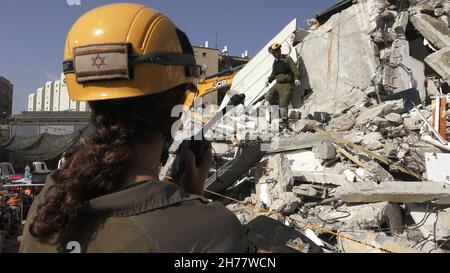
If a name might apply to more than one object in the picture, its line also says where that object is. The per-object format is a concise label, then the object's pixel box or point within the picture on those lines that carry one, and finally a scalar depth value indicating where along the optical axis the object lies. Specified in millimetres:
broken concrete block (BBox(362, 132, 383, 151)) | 5656
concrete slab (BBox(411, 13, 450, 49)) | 9297
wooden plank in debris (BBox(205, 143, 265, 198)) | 5590
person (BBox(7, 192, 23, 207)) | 7000
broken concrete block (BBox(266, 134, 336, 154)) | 6133
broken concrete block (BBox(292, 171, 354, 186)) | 5125
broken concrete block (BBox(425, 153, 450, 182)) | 4156
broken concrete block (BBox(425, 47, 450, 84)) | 8656
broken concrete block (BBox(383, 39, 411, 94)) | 8750
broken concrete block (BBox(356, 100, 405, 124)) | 6705
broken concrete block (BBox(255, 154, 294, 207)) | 5180
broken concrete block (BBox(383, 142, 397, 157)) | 5395
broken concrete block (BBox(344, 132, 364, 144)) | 5987
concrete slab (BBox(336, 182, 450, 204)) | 3638
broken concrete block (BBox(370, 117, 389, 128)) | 6348
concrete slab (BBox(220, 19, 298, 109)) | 10694
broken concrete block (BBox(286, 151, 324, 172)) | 5836
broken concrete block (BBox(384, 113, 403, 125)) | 6305
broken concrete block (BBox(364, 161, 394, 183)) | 4871
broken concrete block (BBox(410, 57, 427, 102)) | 9075
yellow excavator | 13281
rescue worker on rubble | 9250
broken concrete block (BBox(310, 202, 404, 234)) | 3756
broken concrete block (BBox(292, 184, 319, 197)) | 5000
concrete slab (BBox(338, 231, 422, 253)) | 2844
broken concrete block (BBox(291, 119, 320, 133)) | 6883
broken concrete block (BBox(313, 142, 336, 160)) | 5656
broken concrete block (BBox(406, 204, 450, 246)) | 3342
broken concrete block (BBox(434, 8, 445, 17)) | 9789
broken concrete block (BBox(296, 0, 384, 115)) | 9289
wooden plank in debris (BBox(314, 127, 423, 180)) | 5060
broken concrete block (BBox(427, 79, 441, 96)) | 9480
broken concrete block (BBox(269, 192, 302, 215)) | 4676
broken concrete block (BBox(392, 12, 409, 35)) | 9383
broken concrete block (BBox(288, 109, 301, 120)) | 7727
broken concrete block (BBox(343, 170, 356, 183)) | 5038
